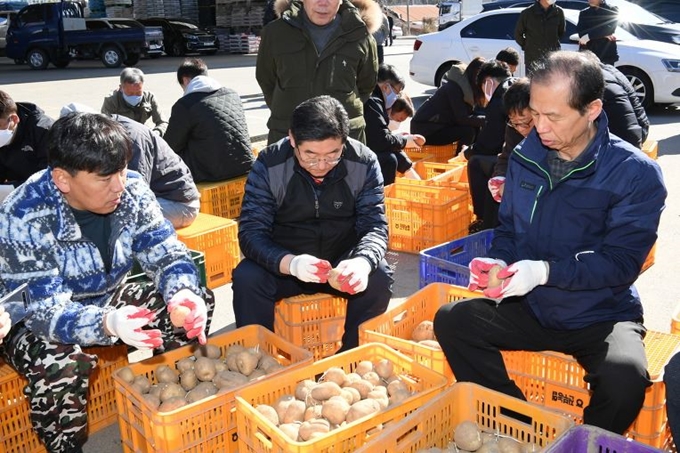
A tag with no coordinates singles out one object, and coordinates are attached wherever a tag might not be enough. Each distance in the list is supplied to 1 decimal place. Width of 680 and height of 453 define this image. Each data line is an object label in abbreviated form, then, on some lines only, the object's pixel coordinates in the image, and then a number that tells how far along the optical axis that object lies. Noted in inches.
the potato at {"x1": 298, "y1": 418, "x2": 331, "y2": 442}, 98.7
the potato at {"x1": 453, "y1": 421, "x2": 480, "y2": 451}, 99.7
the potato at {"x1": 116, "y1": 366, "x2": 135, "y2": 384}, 115.3
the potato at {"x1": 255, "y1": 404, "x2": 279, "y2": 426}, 103.1
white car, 395.9
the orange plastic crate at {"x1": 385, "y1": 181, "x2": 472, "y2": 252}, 197.3
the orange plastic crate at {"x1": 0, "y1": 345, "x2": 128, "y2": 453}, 112.3
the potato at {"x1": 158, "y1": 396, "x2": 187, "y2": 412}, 107.8
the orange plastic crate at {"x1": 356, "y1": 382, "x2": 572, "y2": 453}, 94.4
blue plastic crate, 151.8
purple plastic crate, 85.2
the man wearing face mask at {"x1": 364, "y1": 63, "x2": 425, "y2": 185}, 222.5
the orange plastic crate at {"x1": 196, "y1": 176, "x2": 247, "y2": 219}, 218.1
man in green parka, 180.9
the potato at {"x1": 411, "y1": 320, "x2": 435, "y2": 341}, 133.0
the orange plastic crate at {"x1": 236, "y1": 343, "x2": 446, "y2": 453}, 93.4
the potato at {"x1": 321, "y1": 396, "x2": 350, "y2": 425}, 104.1
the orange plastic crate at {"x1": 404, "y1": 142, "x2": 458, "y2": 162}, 273.6
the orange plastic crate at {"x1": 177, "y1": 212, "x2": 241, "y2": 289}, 175.6
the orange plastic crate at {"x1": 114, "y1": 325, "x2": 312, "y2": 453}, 101.8
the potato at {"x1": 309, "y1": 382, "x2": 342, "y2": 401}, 108.0
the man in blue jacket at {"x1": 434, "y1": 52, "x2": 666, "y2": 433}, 100.2
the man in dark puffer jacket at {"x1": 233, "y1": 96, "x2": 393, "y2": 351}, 129.7
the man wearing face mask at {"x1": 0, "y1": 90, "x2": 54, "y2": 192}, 165.3
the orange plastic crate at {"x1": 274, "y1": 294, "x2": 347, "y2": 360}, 137.3
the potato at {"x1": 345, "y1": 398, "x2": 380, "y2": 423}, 102.8
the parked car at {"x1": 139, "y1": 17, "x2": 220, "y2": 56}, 930.1
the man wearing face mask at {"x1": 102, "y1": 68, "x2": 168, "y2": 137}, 277.0
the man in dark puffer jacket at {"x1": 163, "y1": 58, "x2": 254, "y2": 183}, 208.4
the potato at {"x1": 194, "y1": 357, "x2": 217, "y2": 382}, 119.3
